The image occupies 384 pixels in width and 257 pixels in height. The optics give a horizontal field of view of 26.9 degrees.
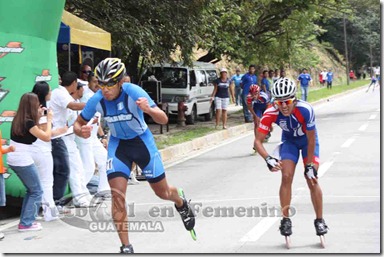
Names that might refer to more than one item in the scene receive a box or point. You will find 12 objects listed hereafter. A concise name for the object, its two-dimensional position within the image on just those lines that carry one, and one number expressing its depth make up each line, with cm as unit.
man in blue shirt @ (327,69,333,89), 6266
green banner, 1059
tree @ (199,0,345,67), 2581
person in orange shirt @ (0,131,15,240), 919
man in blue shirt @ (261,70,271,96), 2389
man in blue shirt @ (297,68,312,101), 3516
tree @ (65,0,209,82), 1845
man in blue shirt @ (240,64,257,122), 2372
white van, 2553
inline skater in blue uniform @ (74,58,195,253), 751
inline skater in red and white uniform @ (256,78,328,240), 795
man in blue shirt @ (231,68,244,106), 3603
